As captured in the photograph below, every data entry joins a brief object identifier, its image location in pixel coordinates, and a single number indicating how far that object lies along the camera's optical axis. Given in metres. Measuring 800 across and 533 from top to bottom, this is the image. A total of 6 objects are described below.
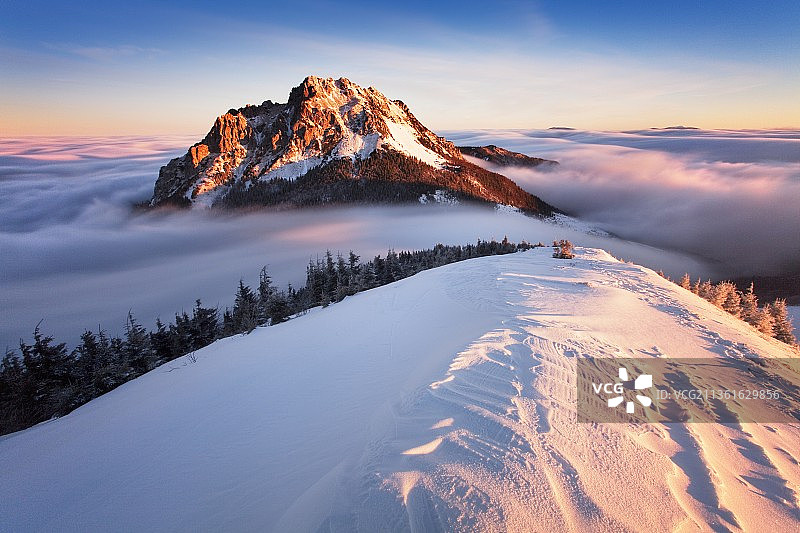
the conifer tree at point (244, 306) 35.88
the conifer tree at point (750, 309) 14.51
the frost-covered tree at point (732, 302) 15.05
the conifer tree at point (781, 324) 15.35
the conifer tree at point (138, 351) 28.44
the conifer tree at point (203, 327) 35.87
